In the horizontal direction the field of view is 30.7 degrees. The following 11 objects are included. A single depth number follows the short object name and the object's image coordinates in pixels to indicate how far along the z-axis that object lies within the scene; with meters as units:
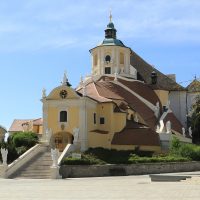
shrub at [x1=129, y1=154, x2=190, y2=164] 33.27
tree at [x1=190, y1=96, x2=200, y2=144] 50.57
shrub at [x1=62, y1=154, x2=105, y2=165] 31.35
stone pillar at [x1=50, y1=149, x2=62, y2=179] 29.21
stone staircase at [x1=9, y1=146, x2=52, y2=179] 29.83
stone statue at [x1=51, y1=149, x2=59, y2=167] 29.71
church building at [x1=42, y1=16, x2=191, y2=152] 38.89
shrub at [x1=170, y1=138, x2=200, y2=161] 37.32
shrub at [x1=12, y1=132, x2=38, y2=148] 37.38
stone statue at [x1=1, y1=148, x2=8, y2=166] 30.38
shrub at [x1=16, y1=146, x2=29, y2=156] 35.48
